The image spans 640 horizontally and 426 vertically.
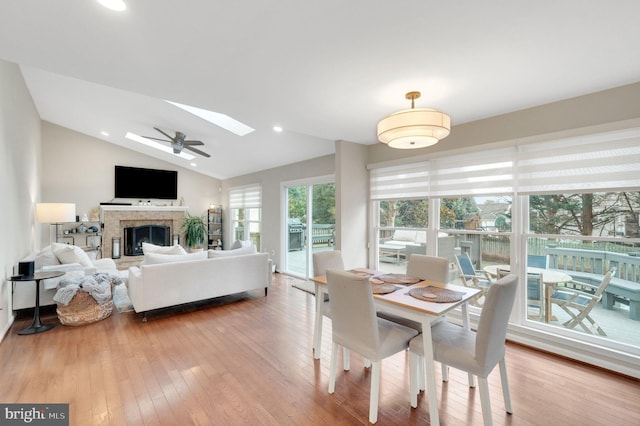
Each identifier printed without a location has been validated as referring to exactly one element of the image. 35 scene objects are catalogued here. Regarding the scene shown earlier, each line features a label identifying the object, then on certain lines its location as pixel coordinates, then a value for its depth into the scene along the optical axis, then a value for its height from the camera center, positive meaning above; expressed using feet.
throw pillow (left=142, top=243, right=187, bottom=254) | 14.79 -1.87
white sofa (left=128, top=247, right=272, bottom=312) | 12.10 -2.93
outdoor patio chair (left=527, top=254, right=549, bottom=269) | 10.05 -1.62
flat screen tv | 24.64 +2.64
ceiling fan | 16.85 +4.11
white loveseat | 11.92 -2.61
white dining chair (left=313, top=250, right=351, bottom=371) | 10.17 -1.75
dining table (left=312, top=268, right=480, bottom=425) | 6.20 -2.16
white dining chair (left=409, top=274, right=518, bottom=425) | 5.82 -2.92
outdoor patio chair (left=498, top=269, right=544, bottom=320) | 10.18 -2.75
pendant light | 6.91 +2.13
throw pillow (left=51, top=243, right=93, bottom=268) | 14.06 -2.07
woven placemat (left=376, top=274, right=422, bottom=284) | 8.76 -2.01
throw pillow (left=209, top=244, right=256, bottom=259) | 14.29 -1.97
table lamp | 15.51 -0.01
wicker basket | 11.44 -3.90
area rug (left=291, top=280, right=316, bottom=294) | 16.70 -4.35
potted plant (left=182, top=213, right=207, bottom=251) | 26.76 -1.72
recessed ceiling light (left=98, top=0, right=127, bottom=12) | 5.64 +4.10
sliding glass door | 18.52 -0.65
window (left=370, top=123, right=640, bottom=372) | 8.47 -0.35
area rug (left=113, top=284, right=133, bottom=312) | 13.66 -4.41
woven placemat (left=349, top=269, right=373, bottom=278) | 9.71 -1.99
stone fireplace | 23.49 -0.66
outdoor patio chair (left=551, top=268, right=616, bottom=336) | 9.09 -2.87
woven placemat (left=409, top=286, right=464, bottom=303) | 7.02 -2.04
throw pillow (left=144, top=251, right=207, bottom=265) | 12.80 -2.03
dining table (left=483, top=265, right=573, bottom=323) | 9.72 -2.21
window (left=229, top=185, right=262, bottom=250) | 24.01 +0.13
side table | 10.66 -3.22
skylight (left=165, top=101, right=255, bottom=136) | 15.36 +5.14
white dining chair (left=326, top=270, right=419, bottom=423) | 6.48 -2.78
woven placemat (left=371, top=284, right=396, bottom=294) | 7.73 -2.04
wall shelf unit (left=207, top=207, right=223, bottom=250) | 28.19 -1.45
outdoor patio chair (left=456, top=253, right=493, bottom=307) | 11.43 -2.50
